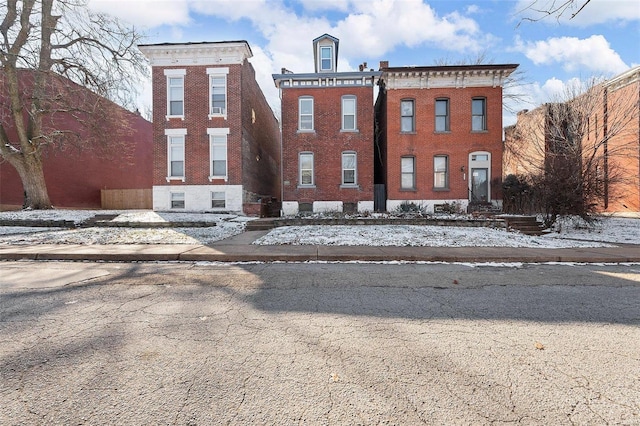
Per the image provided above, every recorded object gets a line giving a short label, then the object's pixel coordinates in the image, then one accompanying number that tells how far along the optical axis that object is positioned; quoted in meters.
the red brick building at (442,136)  18.73
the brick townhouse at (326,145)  19.05
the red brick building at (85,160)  18.00
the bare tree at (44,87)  15.64
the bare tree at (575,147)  12.46
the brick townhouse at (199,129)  18.31
